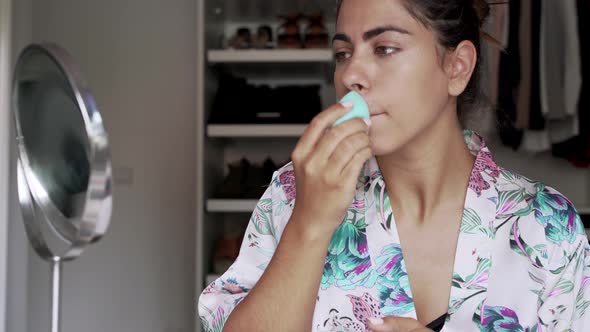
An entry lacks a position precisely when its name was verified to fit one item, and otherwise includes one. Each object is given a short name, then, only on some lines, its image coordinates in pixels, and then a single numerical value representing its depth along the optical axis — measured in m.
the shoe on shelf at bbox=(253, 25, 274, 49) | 2.63
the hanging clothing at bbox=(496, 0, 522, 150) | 2.52
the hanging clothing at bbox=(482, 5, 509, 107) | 2.53
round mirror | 0.58
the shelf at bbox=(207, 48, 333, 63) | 2.36
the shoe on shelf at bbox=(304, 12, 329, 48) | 2.50
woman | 0.90
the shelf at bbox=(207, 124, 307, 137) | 2.35
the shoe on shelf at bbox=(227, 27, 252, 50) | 2.59
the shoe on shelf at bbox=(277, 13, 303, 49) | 2.53
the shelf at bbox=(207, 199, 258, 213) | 2.36
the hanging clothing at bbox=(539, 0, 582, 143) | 2.48
